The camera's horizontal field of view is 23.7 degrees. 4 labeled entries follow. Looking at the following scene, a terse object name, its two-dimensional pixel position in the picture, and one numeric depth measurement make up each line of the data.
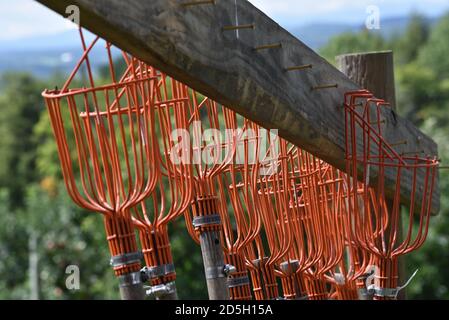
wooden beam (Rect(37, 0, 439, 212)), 2.45
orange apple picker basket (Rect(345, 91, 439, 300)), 3.64
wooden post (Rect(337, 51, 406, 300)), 4.42
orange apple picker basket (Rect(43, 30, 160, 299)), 2.67
